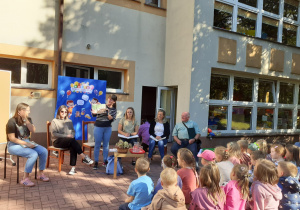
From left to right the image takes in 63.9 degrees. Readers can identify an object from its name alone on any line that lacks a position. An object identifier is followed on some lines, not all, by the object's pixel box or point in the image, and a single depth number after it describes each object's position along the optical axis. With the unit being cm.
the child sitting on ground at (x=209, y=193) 240
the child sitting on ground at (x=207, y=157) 336
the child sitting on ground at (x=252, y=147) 459
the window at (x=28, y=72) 676
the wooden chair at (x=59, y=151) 493
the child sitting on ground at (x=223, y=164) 329
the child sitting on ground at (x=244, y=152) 416
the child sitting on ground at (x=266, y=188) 264
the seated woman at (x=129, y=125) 586
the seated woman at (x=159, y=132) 611
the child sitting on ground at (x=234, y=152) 365
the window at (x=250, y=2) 856
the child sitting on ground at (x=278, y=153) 398
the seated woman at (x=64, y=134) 497
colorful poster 691
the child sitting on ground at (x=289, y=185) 282
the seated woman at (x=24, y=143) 425
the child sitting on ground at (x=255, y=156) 364
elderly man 600
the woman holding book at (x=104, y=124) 536
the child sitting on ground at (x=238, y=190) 259
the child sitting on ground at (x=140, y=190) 283
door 883
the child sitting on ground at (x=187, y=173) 294
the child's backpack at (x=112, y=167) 504
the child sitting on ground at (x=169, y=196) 234
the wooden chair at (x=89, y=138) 584
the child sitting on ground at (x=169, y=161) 321
